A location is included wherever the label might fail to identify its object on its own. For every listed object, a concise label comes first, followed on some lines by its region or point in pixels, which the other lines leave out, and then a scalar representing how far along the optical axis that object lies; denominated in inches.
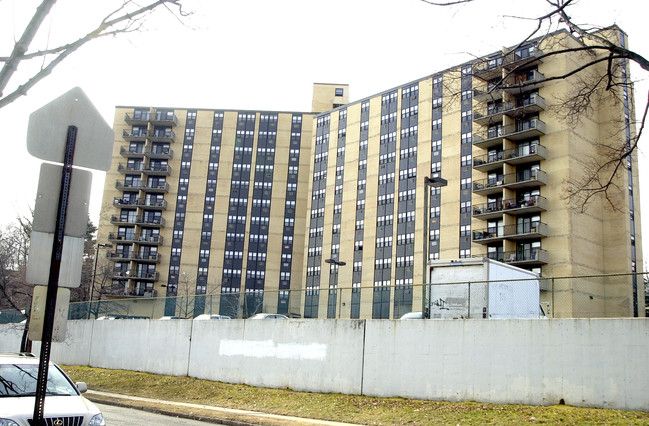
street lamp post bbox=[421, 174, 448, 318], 831.7
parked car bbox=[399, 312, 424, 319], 863.8
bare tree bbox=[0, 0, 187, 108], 266.8
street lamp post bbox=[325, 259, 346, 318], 924.9
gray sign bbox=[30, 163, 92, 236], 201.8
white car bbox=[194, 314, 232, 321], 1120.3
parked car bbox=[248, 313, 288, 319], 1028.5
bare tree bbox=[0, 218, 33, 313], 1634.4
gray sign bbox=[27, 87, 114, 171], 207.9
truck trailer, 788.0
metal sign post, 190.9
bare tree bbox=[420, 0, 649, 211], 445.4
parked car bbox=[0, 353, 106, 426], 295.7
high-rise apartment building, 2409.0
